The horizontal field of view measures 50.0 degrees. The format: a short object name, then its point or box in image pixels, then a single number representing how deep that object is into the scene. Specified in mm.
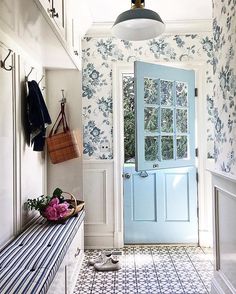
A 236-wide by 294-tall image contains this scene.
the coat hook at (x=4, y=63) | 1522
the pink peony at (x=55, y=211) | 1799
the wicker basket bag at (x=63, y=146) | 2250
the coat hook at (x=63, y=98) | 2378
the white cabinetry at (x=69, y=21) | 1433
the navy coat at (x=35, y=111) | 1837
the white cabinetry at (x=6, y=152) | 1521
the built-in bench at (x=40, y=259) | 1067
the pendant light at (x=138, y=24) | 1613
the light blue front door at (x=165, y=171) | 2582
